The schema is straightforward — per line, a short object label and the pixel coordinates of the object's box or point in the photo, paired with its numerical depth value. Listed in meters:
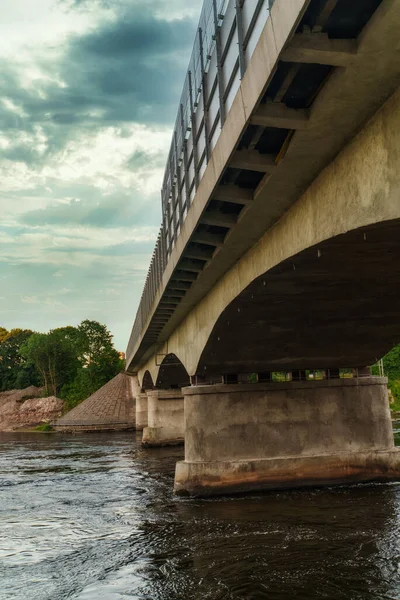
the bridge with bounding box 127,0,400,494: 7.60
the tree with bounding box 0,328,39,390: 125.55
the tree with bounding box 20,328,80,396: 117.06
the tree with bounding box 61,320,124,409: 105.99
